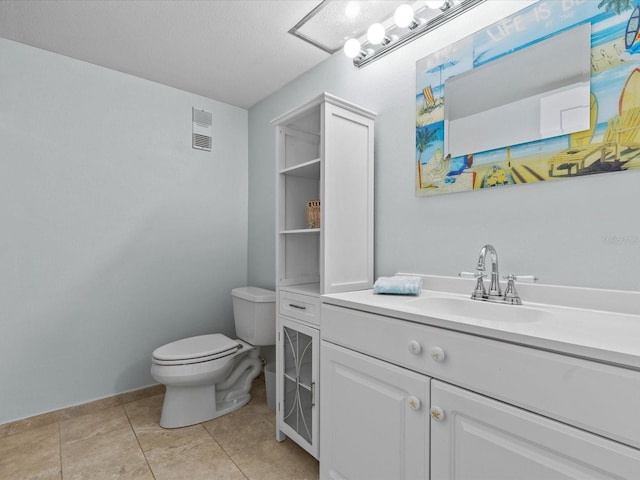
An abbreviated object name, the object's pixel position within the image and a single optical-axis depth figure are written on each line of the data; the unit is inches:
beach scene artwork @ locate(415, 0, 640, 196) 41.2
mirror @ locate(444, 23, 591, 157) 44.6
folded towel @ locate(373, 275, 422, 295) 54.6
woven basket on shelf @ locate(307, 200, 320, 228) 72.3
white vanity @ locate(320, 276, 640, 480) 27.4
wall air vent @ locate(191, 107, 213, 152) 100.2
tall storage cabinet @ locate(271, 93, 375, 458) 61.4
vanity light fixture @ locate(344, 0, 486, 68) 55.1
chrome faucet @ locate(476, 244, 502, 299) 48.8
